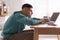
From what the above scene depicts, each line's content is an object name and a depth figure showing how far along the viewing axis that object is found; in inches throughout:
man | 74.8
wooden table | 65.0
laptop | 71.7
